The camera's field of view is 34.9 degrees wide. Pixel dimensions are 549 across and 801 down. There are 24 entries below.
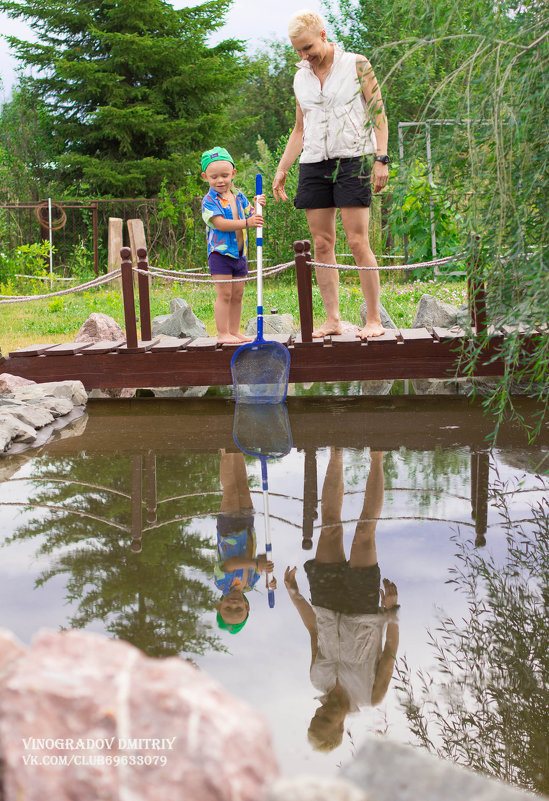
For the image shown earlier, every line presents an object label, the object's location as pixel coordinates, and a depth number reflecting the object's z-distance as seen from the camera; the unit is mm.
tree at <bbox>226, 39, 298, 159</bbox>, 33531
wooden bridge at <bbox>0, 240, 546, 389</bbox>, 6465
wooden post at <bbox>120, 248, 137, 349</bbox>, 6742
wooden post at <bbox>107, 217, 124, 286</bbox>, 13531
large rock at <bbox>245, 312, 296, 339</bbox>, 8711
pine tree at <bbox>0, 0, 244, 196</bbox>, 17656
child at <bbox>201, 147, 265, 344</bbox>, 6398
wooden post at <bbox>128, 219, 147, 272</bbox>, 13734
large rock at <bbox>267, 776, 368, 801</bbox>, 1358
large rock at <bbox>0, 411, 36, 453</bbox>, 5305
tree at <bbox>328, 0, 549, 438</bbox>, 3035
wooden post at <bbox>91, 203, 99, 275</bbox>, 15026
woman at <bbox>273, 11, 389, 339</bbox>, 5566
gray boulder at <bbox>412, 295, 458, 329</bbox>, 8570
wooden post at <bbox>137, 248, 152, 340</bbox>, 7188
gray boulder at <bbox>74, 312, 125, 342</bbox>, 8453
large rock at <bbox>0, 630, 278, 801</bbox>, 1403
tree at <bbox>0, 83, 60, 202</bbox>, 18125
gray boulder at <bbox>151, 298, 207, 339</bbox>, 8750
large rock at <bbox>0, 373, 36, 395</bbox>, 6582
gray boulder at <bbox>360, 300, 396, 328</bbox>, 8484
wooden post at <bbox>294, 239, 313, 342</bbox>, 6422
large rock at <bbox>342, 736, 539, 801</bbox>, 1443
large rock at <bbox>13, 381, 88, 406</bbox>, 6525
